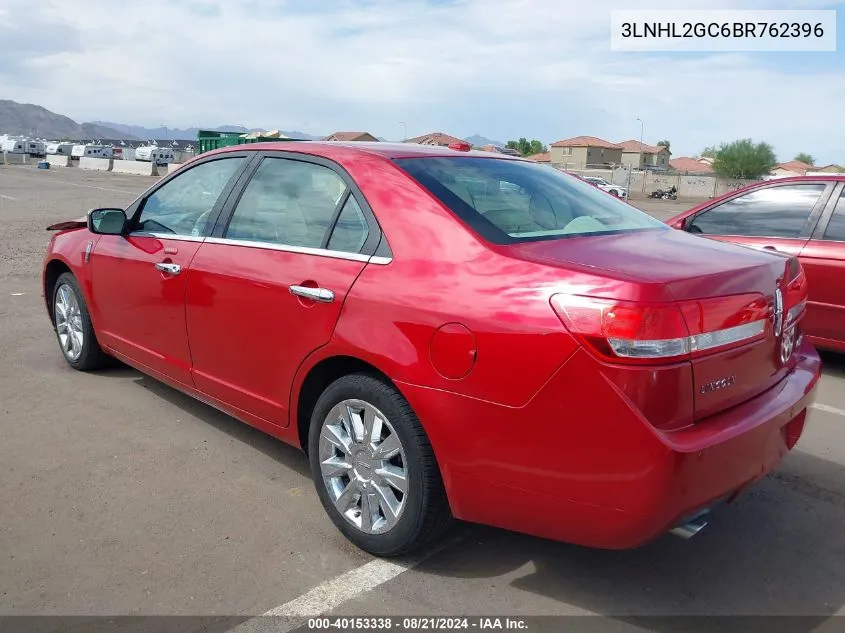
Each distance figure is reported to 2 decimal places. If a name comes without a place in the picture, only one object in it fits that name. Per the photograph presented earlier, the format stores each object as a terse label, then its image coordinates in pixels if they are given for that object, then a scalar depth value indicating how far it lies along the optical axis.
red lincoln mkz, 2.38
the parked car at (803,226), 5.63
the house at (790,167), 90.06
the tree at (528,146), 123.76
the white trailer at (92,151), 59.75
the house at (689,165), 121.56
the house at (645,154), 119.38
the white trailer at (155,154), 52.84
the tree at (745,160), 89.62
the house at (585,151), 110.38
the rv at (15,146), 60.97
